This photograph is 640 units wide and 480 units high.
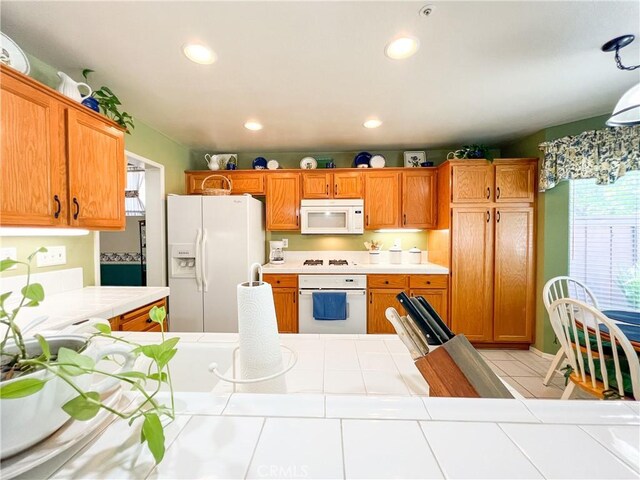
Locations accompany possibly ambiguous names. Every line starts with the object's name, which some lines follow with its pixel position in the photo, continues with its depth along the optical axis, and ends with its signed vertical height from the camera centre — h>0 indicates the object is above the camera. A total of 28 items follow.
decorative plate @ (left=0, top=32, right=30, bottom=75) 1.20 +0.87
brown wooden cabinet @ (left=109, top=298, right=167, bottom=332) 1.53 -0.53
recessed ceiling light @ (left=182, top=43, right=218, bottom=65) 1.48 +1.09
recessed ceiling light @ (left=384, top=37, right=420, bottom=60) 1.43 +1.08
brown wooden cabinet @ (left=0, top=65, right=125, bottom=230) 1.19 +0.42
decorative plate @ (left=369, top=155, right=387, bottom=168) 3.19 +0.92
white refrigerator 2.67 -0.21
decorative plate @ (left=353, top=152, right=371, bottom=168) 3.24 +0.98
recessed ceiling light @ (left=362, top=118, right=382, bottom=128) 2.46 +1.10
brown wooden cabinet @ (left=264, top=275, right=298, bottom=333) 2.85 -0.71
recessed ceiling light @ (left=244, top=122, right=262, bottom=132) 2.51 +1.10
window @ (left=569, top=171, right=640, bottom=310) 2.28 -0.04
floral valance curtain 2.25 +0.73
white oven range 2.79 -0.72
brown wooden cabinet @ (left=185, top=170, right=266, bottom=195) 3.21 +0.70
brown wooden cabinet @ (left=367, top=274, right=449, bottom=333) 2.83 -0.59
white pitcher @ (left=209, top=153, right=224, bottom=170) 3.25 +0.94
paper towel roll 0.67 -0.27
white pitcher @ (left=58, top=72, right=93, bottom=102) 1.46 +0.86
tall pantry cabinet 2.78 -0.15
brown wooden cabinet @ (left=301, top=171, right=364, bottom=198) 3.16 +0.63
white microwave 3.13 +0.23
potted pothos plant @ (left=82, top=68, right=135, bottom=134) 1.60 +0.90
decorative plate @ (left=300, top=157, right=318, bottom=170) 3.24 +0.91
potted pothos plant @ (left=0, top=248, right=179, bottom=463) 0.35 -0.23
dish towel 2.76 -0.76
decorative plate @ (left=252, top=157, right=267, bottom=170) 3.26 +0.92
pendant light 1.36 +0.70
